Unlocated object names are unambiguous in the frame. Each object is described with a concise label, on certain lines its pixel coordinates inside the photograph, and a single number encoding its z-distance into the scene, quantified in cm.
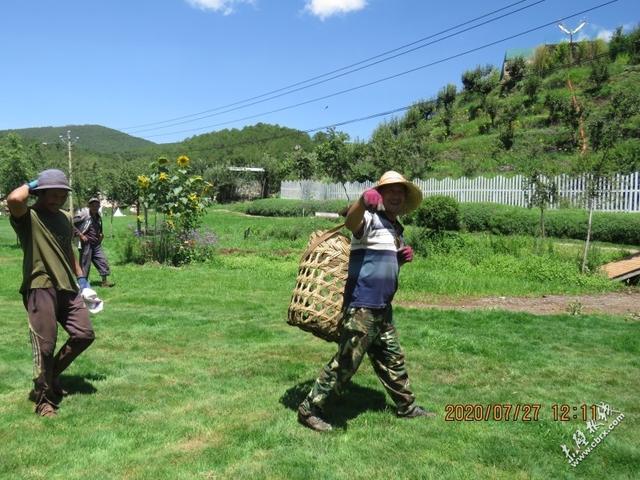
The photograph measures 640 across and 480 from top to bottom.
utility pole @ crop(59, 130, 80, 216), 3670
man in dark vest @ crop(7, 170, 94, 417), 476
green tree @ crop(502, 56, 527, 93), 4359
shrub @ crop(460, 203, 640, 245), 1786
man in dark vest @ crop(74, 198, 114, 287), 1112
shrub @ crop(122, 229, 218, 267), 1536
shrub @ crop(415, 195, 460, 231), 1686
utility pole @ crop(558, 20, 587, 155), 2952
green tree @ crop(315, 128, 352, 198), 3844
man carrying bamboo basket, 433
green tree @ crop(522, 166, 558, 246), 1503
